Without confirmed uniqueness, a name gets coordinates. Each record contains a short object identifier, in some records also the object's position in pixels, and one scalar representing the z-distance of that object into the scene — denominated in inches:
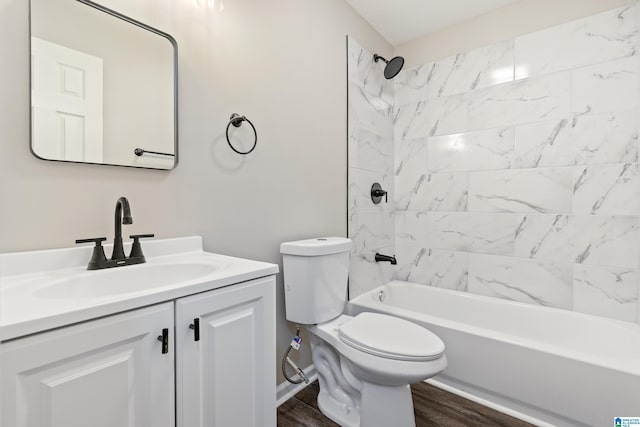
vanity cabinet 22.7
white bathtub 54.3
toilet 51.0
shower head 92.0
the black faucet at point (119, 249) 38.0
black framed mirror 37.1
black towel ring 55.7
